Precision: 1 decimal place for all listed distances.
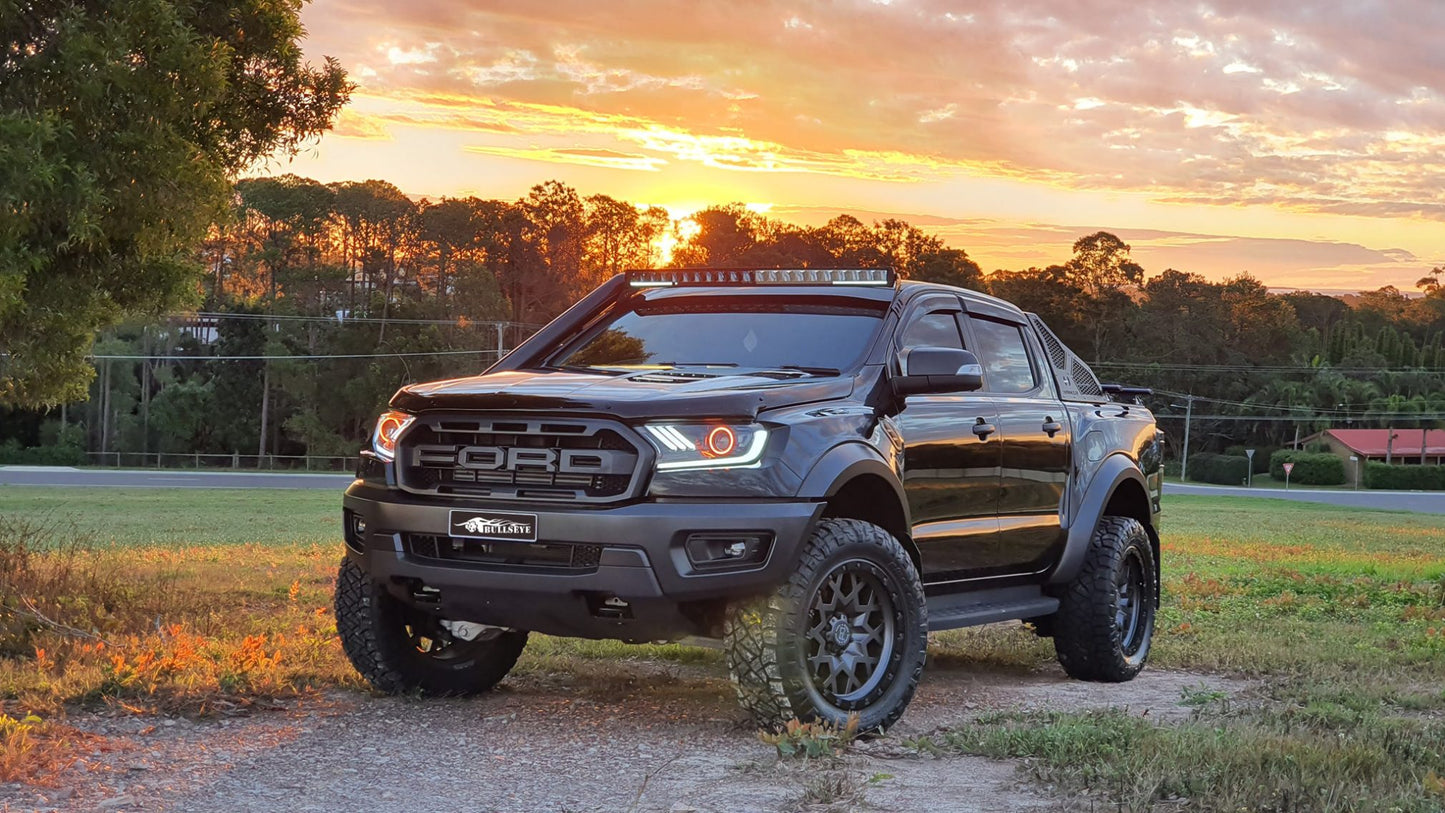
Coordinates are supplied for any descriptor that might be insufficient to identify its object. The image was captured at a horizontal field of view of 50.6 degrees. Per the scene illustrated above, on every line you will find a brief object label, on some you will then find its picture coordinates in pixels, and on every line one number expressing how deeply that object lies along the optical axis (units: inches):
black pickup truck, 230.5
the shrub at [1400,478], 3216.0
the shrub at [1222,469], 3376.0
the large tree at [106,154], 331.6
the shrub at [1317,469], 3297.2
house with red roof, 3592.5
